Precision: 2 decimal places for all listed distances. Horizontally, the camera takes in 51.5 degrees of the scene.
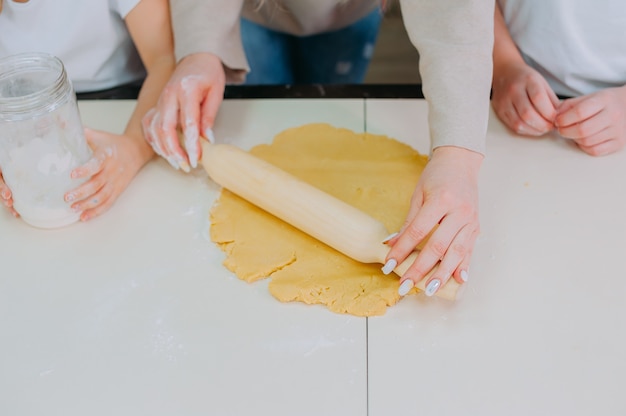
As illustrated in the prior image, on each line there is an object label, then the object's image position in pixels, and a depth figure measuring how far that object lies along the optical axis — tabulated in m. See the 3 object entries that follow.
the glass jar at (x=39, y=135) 0.87
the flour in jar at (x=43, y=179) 0.90
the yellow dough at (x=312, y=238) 0.86
